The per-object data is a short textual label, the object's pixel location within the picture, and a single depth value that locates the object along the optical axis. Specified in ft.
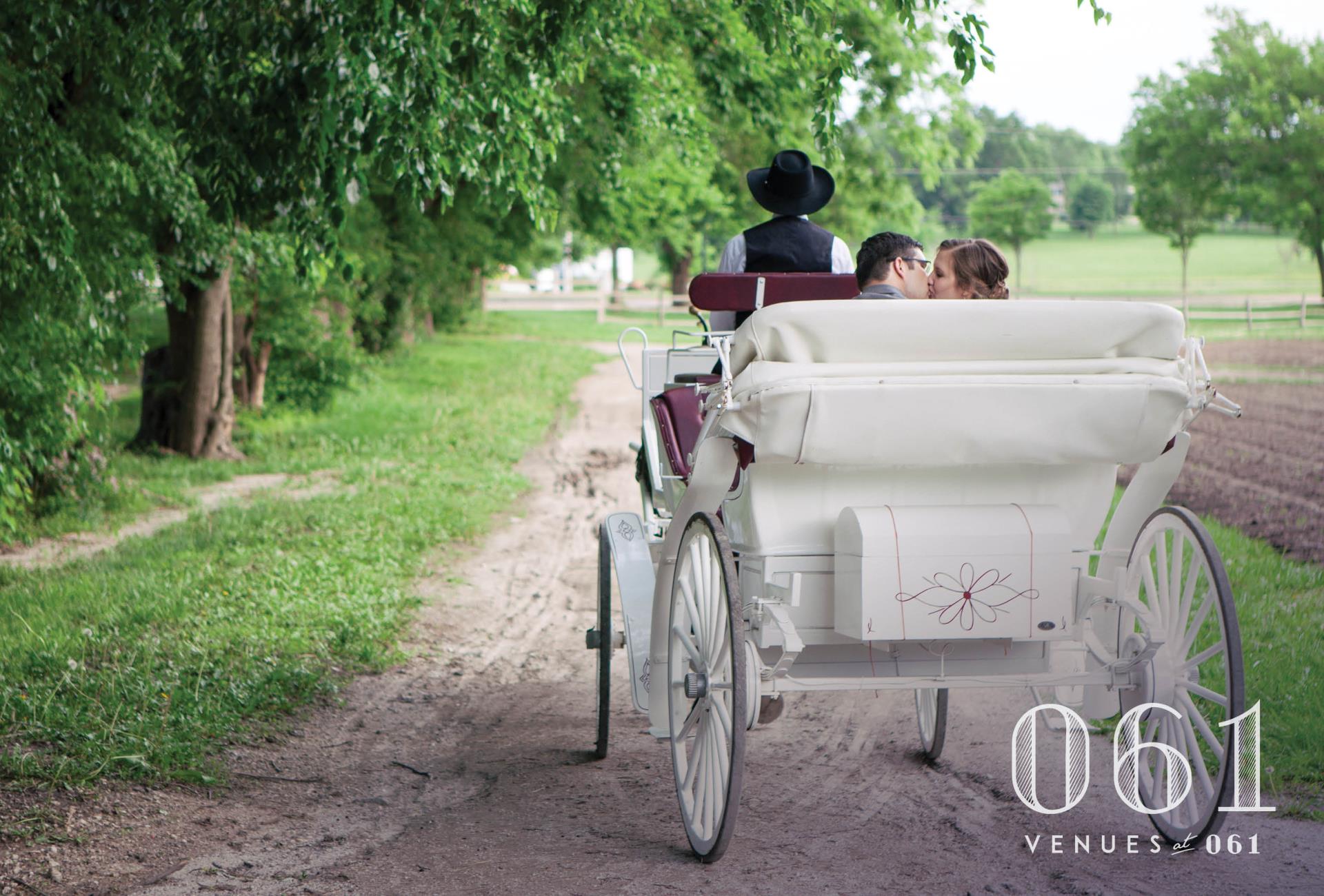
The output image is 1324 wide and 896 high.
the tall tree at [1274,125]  156.66
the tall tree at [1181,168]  170.71
